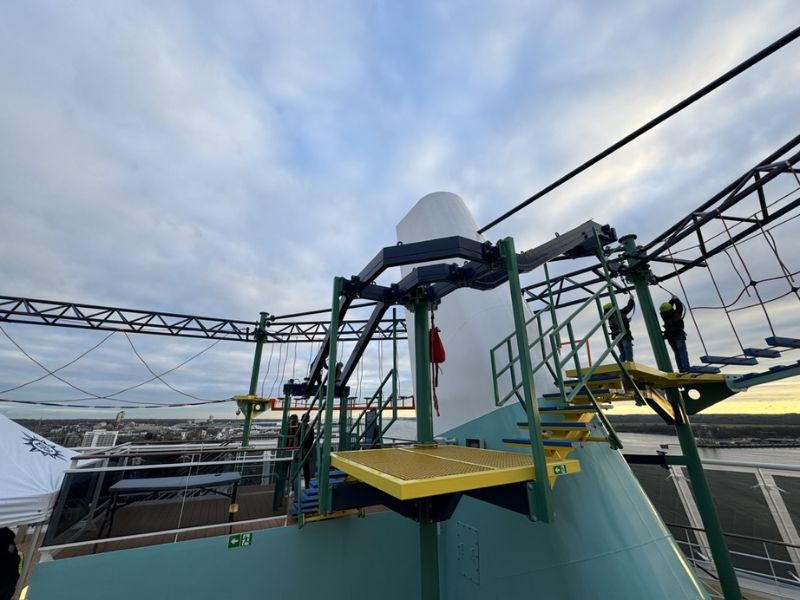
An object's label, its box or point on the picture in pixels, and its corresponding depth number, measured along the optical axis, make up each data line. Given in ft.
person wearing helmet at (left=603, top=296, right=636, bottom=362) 18.80
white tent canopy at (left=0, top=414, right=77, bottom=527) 14.12
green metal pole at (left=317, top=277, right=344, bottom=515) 10.43
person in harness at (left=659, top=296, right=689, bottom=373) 18.86
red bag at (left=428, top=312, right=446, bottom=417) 14.60
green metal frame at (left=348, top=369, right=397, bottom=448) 15.37
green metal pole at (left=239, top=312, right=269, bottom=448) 29.68
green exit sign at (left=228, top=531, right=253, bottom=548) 13.57
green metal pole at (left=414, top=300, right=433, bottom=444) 13.51
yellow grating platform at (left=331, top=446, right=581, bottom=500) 7.05
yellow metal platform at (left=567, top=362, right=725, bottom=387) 15.21
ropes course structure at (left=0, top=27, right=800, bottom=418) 12.72
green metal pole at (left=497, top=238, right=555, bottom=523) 8.00
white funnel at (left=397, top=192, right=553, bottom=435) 18.72
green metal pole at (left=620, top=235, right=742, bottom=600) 17.11
